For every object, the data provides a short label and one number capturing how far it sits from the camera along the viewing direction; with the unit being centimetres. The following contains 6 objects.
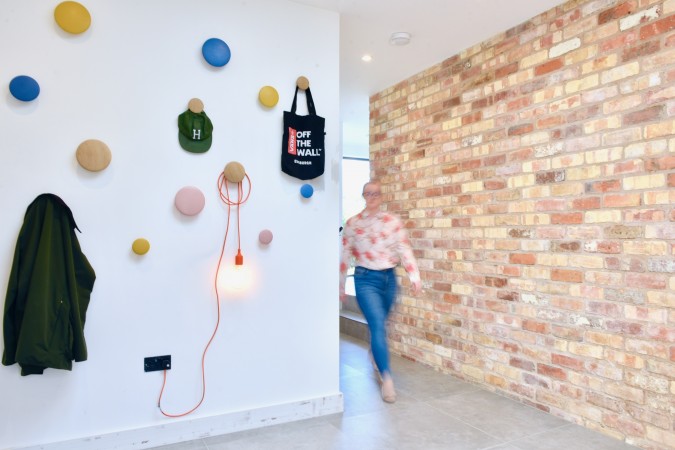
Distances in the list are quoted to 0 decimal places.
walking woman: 281
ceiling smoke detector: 307
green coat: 193
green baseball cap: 232
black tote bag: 257
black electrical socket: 225
